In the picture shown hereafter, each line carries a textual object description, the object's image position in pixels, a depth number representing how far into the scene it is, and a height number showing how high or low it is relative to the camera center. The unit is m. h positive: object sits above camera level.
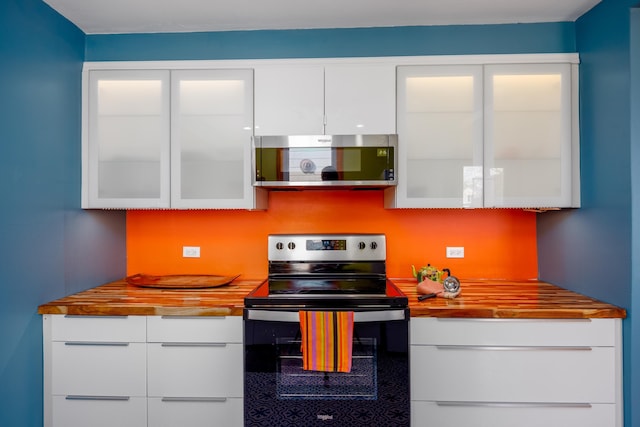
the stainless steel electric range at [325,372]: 1.91 -0.71
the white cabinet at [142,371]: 1.99 -0.75
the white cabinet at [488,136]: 2.26 +0.47
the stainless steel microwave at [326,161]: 2.23 +0.32
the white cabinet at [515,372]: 1.92 -0.73
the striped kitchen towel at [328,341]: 1.85 -0.55
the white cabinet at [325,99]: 2.29 +0.68
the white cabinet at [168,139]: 2.34 +0.47
